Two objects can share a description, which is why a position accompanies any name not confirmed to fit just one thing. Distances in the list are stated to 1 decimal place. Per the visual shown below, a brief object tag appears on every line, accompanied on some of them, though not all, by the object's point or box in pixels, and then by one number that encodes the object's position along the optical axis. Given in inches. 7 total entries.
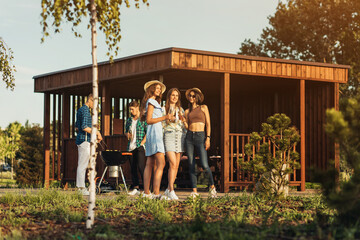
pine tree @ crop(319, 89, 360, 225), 196.1
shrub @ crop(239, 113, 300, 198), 349.7
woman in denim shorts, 344.5
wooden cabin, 444.1
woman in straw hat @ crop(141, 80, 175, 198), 334.6
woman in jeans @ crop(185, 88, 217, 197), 367.9
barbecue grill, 411.5
